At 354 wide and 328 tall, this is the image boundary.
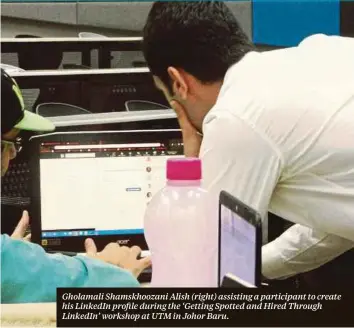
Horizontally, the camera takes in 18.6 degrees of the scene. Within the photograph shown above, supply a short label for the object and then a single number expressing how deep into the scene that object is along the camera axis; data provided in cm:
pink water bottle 157
